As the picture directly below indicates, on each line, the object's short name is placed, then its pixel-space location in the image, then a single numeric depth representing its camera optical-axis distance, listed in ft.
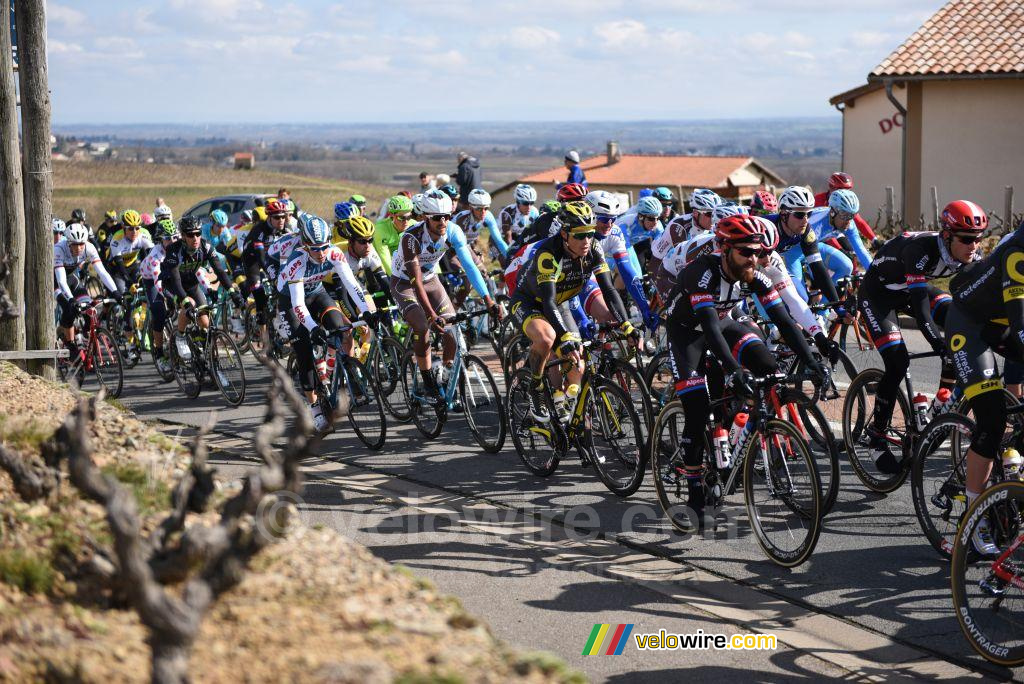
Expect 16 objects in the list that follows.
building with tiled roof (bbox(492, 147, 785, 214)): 236.02
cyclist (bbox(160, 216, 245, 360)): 46.14
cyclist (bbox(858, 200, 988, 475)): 26.66
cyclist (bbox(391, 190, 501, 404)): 34.96
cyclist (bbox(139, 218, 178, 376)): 46.24
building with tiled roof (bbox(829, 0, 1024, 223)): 95.66
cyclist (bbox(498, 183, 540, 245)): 54.60
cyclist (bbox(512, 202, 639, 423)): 29.43
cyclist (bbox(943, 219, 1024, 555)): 21.22
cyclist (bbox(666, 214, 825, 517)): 23.75
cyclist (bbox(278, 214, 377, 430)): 35.17
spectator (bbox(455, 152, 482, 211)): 73.72
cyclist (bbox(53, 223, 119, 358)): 46.14
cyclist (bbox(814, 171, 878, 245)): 47.33
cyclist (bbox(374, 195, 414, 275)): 49.73
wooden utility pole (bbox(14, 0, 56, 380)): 35.40
